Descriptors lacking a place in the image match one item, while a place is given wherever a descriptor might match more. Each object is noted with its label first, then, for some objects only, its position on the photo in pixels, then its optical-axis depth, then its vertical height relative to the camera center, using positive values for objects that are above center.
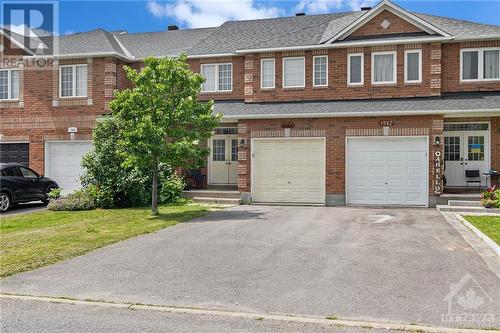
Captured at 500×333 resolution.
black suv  16.38 -0.83
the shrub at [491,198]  15.52 -1.05
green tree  14.50 +1.57
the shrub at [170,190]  18.62 -1.03
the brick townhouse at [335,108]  17.59 +2.28
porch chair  18.34 -0.38
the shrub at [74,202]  16.59 -1.39
